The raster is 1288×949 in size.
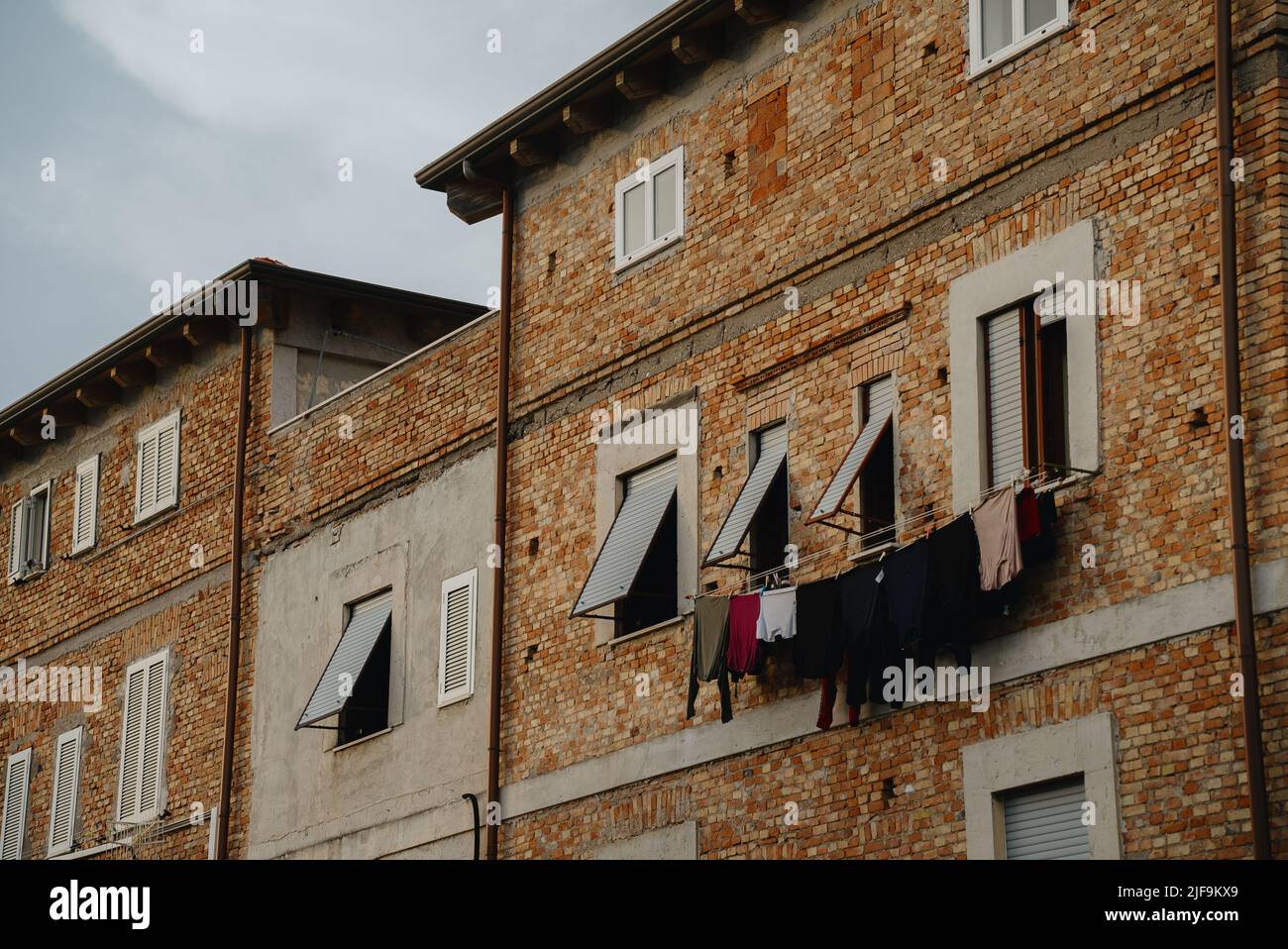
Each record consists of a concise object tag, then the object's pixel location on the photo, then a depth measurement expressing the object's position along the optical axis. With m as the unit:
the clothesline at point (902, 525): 17.00
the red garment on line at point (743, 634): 18.75
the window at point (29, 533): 32.16
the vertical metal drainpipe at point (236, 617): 26.16
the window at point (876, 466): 18.44
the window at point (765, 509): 19.36
